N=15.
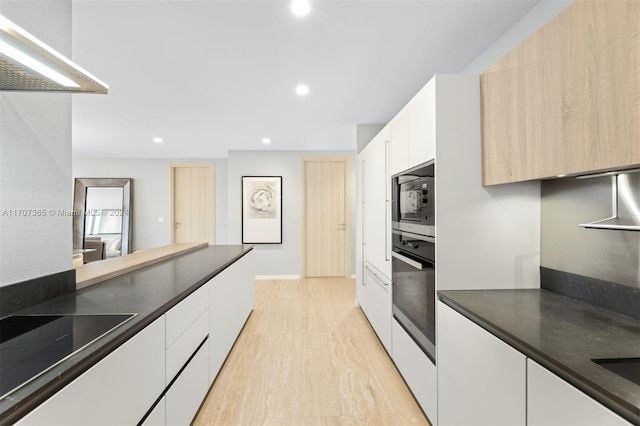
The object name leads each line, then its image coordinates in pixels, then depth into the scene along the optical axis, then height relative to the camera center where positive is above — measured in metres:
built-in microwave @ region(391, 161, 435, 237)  1.72 +0.10
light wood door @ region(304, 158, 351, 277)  5.79 -0.06
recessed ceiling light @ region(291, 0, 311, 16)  1.70 +1.18
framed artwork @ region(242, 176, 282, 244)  5.71 +0.11
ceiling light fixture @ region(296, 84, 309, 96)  2.82 +1.19
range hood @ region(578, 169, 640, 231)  1.16 +0.06
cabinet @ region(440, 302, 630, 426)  0.82 -0.58
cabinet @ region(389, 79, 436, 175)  1.69 +0.53
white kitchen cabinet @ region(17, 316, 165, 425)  0.75 -0.51
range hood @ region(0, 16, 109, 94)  0.87 +0.50
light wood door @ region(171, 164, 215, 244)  6.54 +0.30
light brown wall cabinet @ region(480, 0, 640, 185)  0.91 +0.43
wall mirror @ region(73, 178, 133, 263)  6.32 +0.08
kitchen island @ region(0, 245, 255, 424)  0.71 -0.38
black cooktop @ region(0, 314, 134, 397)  0.75 -0.38
